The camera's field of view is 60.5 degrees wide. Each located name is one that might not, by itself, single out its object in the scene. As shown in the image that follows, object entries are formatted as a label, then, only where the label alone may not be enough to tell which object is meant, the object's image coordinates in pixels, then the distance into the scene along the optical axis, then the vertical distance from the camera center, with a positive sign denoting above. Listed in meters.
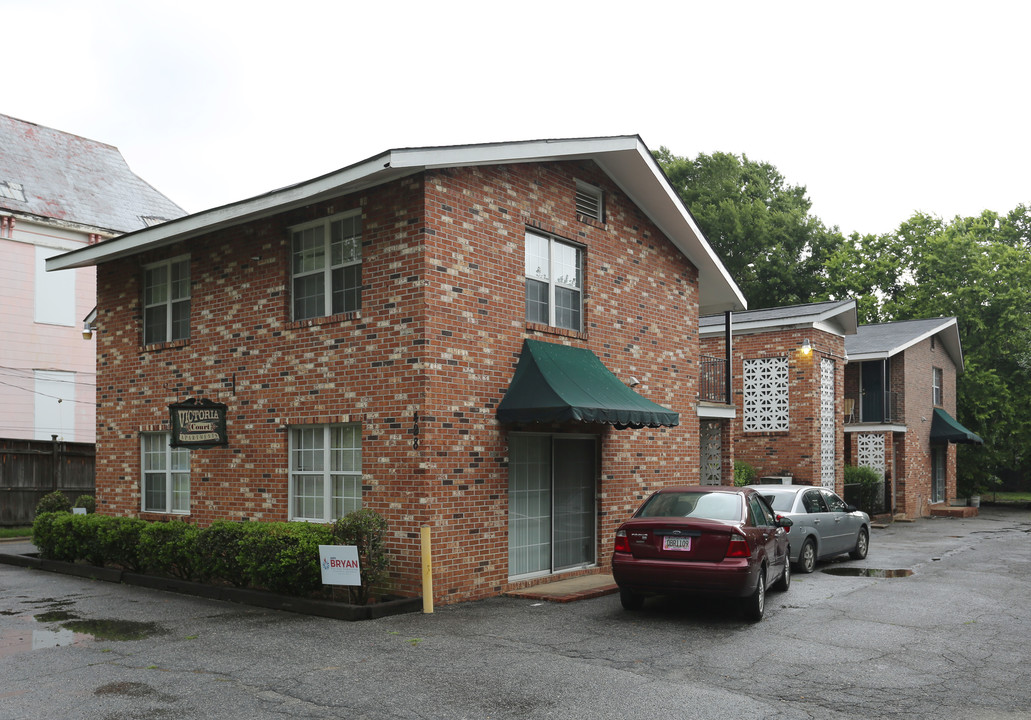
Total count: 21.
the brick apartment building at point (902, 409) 28.62 -0.19
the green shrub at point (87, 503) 18.03 -1.97
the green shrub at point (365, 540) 10.48 -1.60
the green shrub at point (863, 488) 26.41 -2.53
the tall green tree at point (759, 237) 46.56 +8.87
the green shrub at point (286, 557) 10.77 -1.87
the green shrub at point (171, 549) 12.31 -2.03
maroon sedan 9.88 -1.68
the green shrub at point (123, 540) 13.32 -2.04
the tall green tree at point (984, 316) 36.62 +3.69
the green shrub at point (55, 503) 18.94 -2.07
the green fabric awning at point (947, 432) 31.30 -1.00
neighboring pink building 25.94 +3.64
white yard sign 10.14 -1.84
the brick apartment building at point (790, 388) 24.17 +0.44
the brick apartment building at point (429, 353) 11.38 +0.78
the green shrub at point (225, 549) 11.64 -1.91
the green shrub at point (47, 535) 14.95 -2.19
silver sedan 14.72 -2.05
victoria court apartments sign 13.11 -0.28
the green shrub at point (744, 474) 22.82 -1.84
